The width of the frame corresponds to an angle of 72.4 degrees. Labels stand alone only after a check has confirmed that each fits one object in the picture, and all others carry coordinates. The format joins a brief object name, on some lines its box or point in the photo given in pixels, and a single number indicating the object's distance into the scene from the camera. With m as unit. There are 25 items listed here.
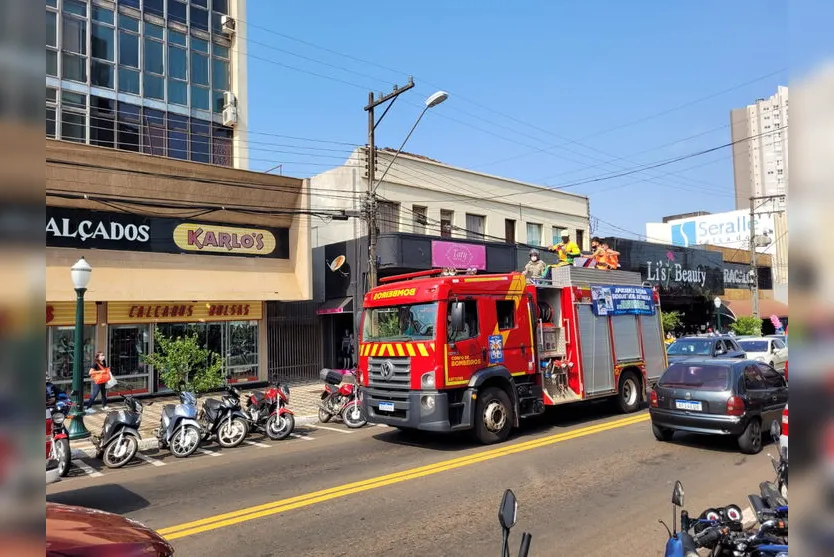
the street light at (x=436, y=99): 14.62
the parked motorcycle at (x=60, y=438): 8.84
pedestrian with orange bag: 14.66
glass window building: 20.53
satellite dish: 21.75
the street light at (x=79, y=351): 11.63
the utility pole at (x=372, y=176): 16.03
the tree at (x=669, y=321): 28.31
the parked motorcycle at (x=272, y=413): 11.54
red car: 2.70
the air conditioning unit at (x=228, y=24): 24.34
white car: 20.44
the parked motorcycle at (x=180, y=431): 10.20
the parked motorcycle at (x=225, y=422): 11.07
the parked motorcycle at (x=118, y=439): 9.50
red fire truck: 9.73
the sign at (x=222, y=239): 17.78
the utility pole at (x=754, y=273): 32.56
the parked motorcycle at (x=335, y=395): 13.41
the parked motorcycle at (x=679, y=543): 3.45
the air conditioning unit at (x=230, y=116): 24.41
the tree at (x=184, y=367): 12.25
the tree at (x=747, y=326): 33.22
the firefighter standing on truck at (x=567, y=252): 13.84
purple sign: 21.86
